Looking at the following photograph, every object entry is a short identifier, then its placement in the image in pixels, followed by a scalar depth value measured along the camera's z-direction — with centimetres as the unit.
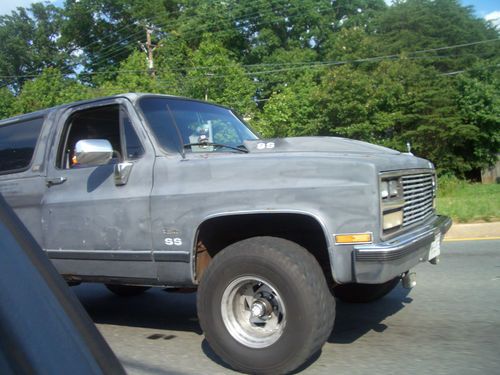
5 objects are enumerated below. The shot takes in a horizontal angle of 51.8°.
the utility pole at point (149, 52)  3318
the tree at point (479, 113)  2784
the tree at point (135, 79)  2584
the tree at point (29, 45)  4666
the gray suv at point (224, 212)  329
